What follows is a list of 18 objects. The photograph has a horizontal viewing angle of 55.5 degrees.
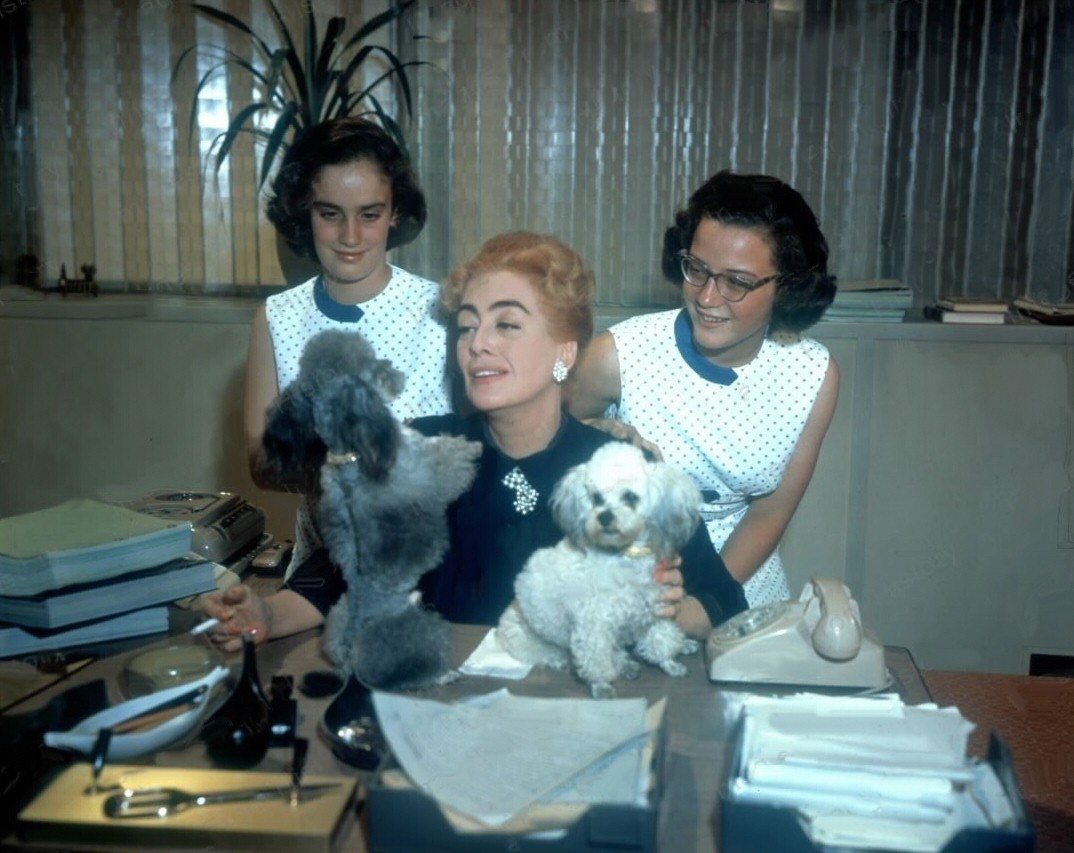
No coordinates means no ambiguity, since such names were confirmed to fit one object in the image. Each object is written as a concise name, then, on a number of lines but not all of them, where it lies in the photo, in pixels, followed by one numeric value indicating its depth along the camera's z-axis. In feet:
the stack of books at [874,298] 7.08
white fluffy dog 3.92
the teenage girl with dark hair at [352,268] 4.77
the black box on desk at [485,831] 3.12
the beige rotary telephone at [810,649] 4.19
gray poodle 3.57
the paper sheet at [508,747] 3.21
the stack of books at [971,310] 7.50
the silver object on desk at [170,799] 3.27
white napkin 4.35
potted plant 5.66
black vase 3.72
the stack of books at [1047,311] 7.66
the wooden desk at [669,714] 3.46
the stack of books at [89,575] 4.54
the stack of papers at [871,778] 3.06
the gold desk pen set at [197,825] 3.17
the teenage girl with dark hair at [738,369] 5.16
